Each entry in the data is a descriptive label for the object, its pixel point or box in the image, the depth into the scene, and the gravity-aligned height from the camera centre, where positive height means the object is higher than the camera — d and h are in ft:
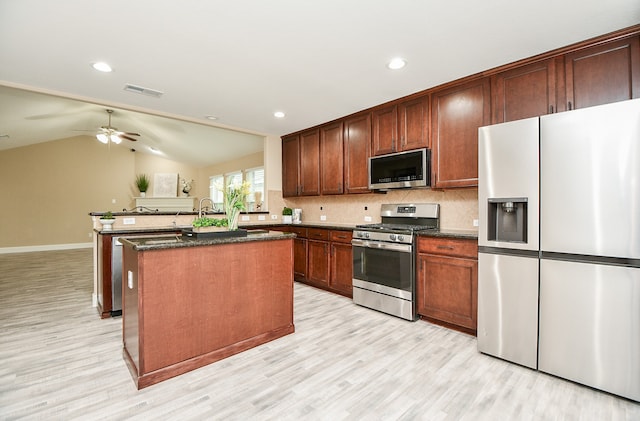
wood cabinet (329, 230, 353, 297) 12.71 -2.31
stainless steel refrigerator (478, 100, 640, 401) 5.94 -0.81
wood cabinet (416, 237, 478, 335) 8.91 -2.31
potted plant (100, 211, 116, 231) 11.05 -0.34
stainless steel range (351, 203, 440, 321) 10.21 -1.83
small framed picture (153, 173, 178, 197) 32.53 +3.00
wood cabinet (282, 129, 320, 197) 15.46 +2.62
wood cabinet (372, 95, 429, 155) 10.84 +3.31
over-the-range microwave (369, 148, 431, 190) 10.66 +1.57
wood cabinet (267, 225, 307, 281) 14.98 -2.19
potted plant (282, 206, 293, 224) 16.93 -0.23
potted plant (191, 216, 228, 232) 7.82 -0.36
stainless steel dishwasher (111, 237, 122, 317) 10.47 -2.27
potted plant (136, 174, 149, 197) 30.89 +2.95
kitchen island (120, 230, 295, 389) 6.47 -2.20
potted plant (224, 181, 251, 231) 8.30 +0.29
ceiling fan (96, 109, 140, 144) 20.40 +5.44
